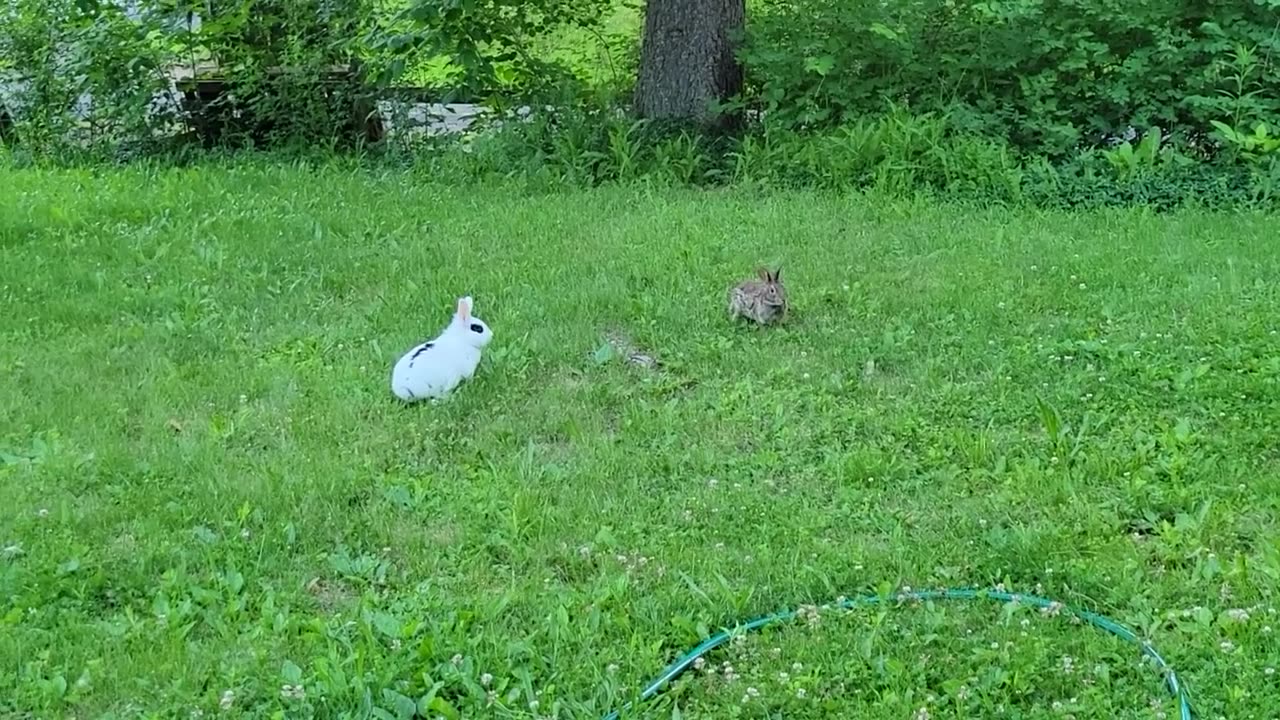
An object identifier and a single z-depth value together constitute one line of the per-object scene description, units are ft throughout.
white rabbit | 14.49
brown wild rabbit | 16.53
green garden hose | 9.23
